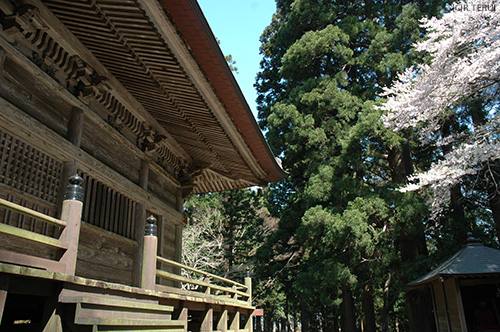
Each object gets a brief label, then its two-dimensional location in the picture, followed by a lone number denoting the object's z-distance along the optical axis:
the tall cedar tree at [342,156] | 12.55
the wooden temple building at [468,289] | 8.01
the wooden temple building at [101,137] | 3.20
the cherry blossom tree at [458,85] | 8.21
